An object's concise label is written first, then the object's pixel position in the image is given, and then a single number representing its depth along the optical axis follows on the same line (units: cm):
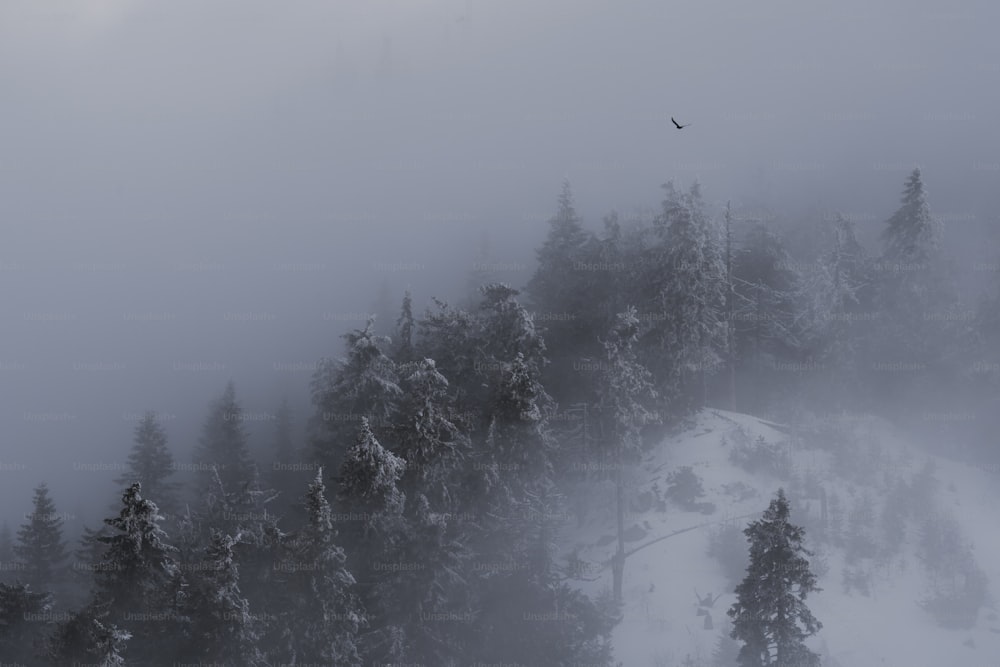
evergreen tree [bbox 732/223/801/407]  4962
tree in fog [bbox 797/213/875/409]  4828
